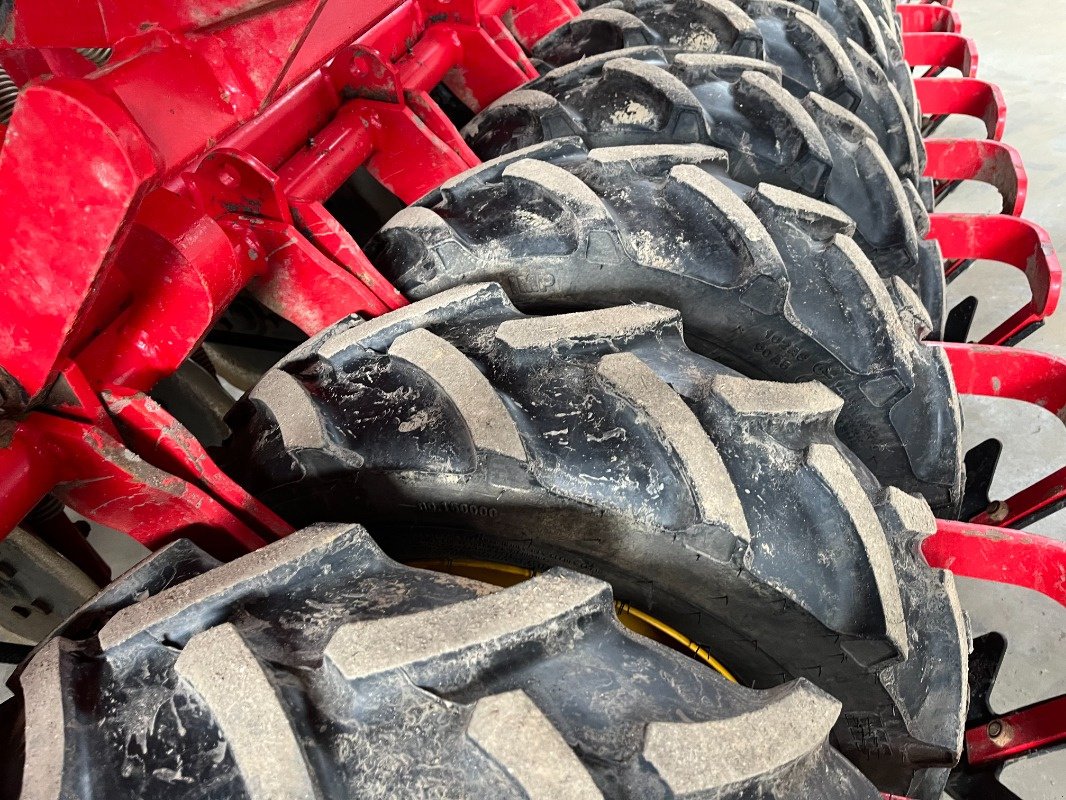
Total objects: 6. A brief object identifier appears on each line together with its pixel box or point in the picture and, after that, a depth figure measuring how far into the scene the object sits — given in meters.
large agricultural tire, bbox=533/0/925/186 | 1.86
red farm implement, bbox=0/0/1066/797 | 0.73
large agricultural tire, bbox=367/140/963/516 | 1.20
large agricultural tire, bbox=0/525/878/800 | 0.61
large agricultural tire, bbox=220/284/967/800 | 0.87
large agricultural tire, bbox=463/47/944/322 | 1.55
